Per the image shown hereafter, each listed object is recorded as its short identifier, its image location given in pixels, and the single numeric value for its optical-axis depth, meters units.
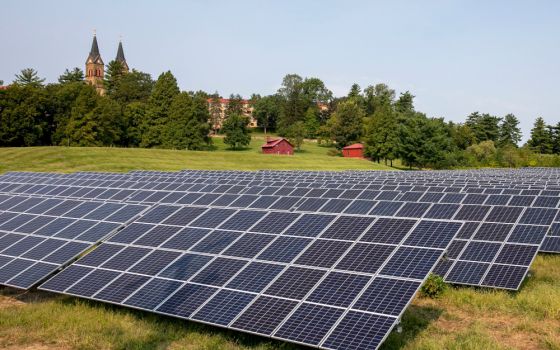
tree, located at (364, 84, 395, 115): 179.31
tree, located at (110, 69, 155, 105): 135.62
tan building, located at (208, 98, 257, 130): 177.62
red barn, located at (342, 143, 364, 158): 119.46
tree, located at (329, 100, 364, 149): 131.50
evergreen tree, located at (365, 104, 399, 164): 104.69
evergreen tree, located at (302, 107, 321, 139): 161.12
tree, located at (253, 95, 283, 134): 180.12
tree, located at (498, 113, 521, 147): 158.00
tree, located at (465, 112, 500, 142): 150.50
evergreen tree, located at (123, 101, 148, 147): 103.56
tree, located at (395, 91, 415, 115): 152.25
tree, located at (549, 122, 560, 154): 133.06
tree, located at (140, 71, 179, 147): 101.24
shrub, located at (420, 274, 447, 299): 12.53
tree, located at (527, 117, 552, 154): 134.00
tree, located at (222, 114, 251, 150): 120.56
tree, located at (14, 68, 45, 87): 115.24
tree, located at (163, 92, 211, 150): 99.69
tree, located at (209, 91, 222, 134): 177.62
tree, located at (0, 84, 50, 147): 83.62
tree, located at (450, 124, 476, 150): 131.00
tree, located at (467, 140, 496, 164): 114.10
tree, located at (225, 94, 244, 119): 176.88
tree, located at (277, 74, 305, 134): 169.00
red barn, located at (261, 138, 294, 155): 113.56
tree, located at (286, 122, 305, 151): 127.44
